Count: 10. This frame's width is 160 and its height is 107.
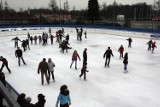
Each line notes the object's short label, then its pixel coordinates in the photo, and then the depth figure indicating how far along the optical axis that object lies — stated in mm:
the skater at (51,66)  10187
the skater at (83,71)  10680
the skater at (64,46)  18453
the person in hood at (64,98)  5571
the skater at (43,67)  9777
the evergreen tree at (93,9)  52000
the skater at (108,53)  13117
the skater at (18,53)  13547
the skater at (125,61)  12297
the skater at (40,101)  4648
